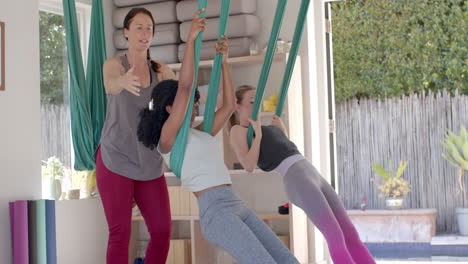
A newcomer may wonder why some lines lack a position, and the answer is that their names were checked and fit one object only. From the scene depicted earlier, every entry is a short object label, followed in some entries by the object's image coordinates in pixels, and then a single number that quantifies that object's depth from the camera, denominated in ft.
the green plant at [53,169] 17.06
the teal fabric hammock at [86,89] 14.41
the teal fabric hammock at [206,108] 10.14
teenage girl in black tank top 11.60
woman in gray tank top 12.41
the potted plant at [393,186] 27.55
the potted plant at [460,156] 26.63
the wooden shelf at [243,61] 17.58
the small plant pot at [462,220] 26.73
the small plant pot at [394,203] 27.48
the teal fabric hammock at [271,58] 11.47
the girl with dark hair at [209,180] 9.87
